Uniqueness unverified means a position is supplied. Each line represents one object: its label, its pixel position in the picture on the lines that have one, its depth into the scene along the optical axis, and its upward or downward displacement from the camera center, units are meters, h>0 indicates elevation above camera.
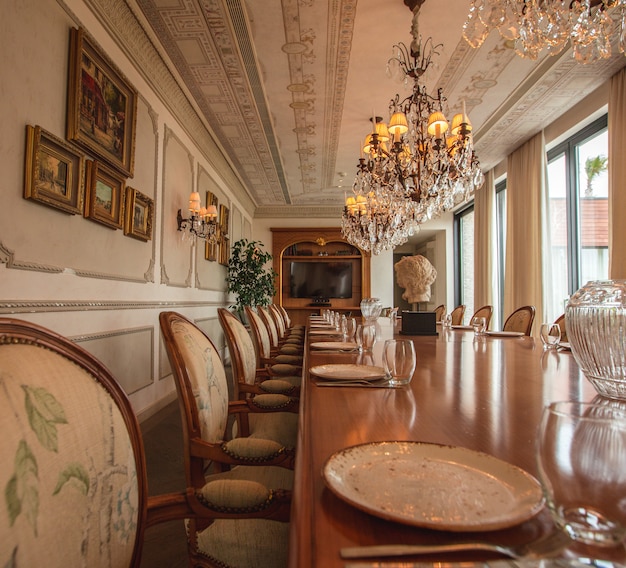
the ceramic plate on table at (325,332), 2.37 -0.18
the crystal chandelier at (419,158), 2.87 +1.02
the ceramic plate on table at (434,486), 0.38 -0.19
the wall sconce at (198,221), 3.91 +0.76
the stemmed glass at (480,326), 2.30 -0.13
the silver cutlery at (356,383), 0.99 -0.19
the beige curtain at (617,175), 3.49 +1.07
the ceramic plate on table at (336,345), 1.68 -0.18
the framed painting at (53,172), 1.83 +0.58
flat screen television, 8.83 +0.44
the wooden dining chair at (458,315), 4.38 -0.13
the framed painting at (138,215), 2.80 +0.58
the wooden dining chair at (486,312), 3.55 -0.08
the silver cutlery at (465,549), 0.33 -0.19
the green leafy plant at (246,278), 6.34 +0.33
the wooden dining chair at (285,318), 5.45 -0.23
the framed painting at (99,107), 2.14 +1.07
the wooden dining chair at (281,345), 2.50 -0.33
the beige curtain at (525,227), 4.93 +0.93
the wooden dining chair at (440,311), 4.99 -0.11
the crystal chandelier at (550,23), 1.58 +1.08
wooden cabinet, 8.80 +0.44
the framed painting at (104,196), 2.31 +0.59
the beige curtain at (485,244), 6.38 +0.89
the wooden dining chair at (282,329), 3.97 -0.30
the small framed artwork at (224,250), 5.81 +0.69
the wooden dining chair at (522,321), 2.95 -0.13
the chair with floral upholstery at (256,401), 1.35 -0.33
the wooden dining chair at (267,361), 2.03 -0.33
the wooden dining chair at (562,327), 2.40 -0.14
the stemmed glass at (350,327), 2.15 -0.14
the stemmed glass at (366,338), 1.46 -0.13
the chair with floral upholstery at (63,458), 0.45 -0.20
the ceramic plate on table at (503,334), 2.45 -0.18
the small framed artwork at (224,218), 5.65 +1.10
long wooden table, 0.37 -0.20
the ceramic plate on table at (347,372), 1.05 -0.19
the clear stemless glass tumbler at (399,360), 0.97 -0.13
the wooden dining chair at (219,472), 0.74 -0.35
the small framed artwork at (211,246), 4.96 +0.64
